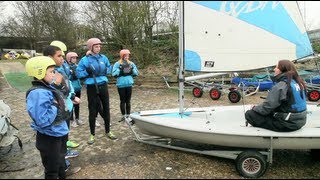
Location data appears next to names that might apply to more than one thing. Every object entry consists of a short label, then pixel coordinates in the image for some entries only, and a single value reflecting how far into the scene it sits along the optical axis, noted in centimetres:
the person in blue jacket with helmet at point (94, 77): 369
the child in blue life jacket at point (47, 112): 224
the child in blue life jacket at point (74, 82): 440
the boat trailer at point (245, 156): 290
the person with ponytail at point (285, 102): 286
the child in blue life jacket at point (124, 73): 449
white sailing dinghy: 289
